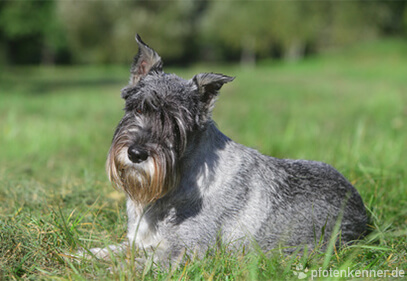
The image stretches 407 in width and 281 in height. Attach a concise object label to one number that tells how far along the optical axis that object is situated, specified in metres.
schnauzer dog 3.42
